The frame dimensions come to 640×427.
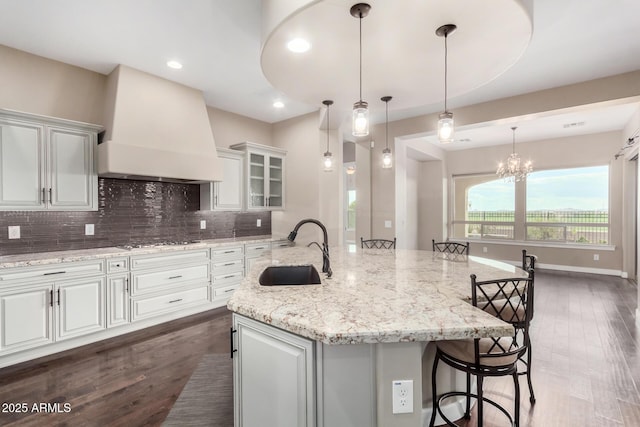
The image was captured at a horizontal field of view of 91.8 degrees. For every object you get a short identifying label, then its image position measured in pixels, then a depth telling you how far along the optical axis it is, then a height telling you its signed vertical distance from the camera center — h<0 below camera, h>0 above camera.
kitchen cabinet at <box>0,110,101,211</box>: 2.70 +0.47
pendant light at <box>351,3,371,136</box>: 2.03 +0.61
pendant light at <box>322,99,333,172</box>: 3.51 +0.58
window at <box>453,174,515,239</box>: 7.41 +0.10
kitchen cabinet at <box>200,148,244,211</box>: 4.21 +0.35
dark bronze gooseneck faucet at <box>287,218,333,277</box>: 2.01 -0.30
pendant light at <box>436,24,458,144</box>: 2.17 +0.60
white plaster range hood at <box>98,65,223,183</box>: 3.14 +0.90
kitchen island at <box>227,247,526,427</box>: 1.12 -0.54
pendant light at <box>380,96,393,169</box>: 3.20 +0.56
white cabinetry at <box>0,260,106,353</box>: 2.50 -0.78
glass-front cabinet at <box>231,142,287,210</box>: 4.57 +0.57
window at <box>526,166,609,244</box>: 6.34 +0.12
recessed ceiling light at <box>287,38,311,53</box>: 1.84 +1.02
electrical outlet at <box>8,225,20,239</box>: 2.89 -0.16
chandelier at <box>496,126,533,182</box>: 5.98 +0.85
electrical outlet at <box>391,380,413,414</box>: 1.17 -0.70
